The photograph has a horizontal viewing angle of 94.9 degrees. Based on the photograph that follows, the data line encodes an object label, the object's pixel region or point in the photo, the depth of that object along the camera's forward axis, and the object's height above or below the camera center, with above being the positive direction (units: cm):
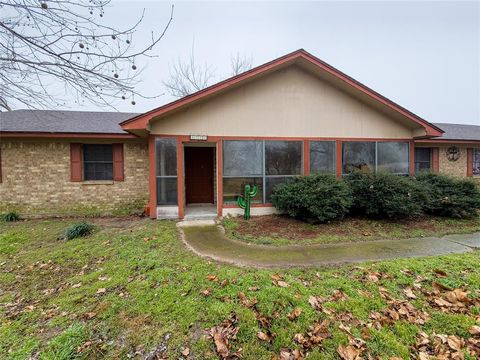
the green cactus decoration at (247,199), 682 -73
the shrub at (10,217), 755 -135
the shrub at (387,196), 630 -60
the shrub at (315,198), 613 -65
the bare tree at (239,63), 1912 +989
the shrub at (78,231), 555 -138
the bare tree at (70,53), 264 +156
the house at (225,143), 683 +116
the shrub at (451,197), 662 -68
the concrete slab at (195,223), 639 -137
